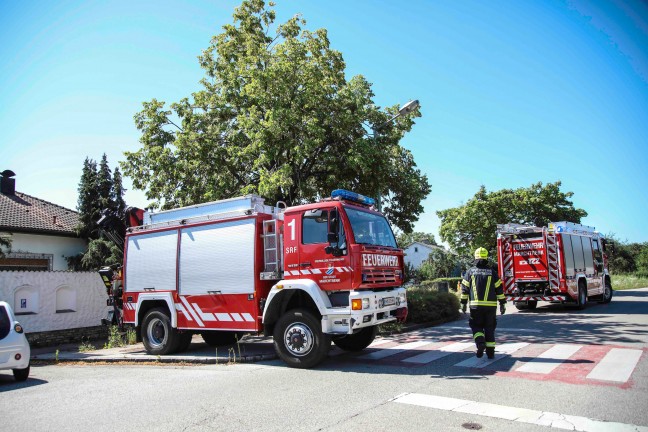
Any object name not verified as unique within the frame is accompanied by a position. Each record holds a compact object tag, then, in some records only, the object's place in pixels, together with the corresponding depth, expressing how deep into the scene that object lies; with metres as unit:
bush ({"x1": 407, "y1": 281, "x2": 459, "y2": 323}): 14.01
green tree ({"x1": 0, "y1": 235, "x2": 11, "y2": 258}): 15.09
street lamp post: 13.16
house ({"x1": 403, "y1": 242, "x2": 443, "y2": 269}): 75.50
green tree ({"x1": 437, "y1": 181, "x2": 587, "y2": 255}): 32.84
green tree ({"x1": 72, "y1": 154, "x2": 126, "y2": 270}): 21.38
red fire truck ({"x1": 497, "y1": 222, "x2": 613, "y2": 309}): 16.23
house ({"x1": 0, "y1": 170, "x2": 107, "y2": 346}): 13.39
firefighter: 7.95
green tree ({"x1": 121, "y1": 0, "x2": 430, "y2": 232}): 13.51
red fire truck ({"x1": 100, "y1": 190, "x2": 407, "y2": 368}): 7.96
